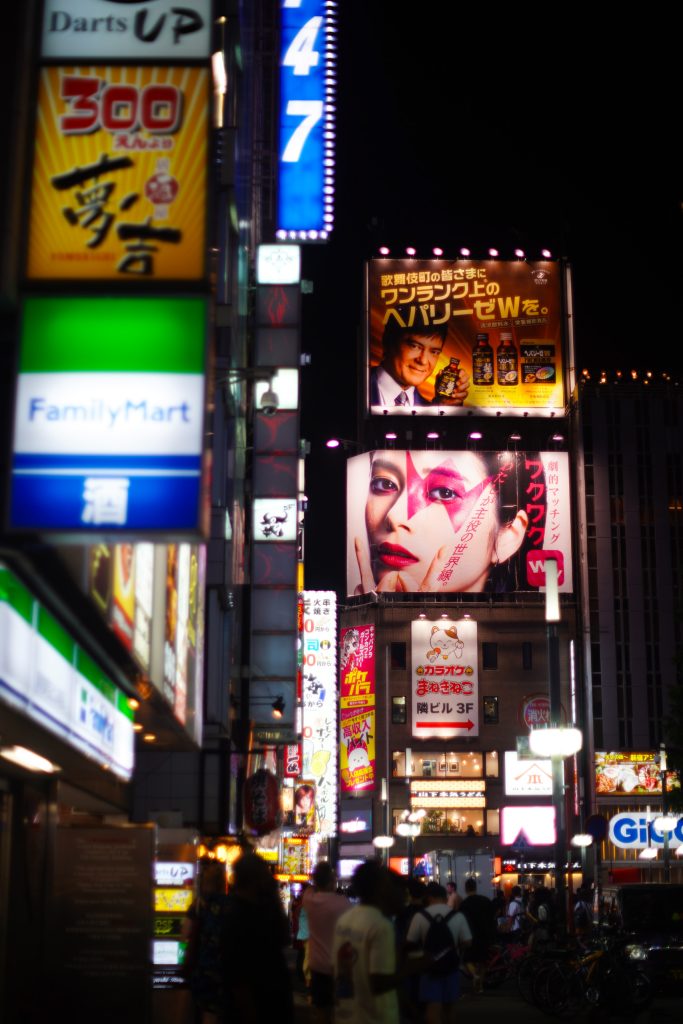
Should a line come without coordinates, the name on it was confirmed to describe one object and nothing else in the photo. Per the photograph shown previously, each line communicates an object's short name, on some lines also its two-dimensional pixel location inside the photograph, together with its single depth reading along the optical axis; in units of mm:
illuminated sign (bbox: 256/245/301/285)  30734
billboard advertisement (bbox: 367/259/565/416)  75750
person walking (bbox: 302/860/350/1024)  11312
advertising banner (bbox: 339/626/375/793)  80625
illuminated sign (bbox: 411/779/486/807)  80312
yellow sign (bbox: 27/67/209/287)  7941
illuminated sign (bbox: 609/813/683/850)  54125
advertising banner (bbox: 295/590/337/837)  71062
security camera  22750
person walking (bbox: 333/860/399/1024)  7527
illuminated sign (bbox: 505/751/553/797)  76625
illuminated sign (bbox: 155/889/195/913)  18938
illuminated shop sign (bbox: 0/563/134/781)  8508
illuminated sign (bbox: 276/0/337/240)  32969
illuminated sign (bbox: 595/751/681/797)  75625
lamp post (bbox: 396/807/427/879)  46125
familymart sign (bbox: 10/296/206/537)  7492
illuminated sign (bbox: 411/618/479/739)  79188
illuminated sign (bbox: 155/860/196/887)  19016
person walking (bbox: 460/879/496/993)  19045
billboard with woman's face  73938
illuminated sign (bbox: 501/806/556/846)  72500
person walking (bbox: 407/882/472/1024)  12703
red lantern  28016
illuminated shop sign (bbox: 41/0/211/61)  8562
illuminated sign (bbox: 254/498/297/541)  30828
